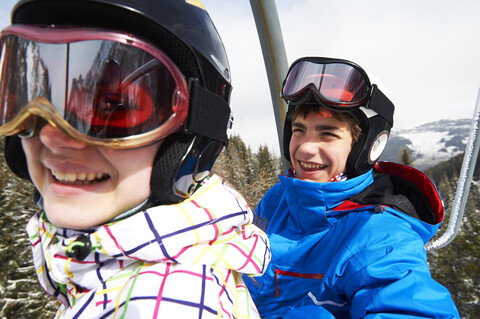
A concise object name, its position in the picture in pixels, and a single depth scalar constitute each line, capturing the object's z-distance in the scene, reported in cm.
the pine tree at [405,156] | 2141
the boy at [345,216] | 34
